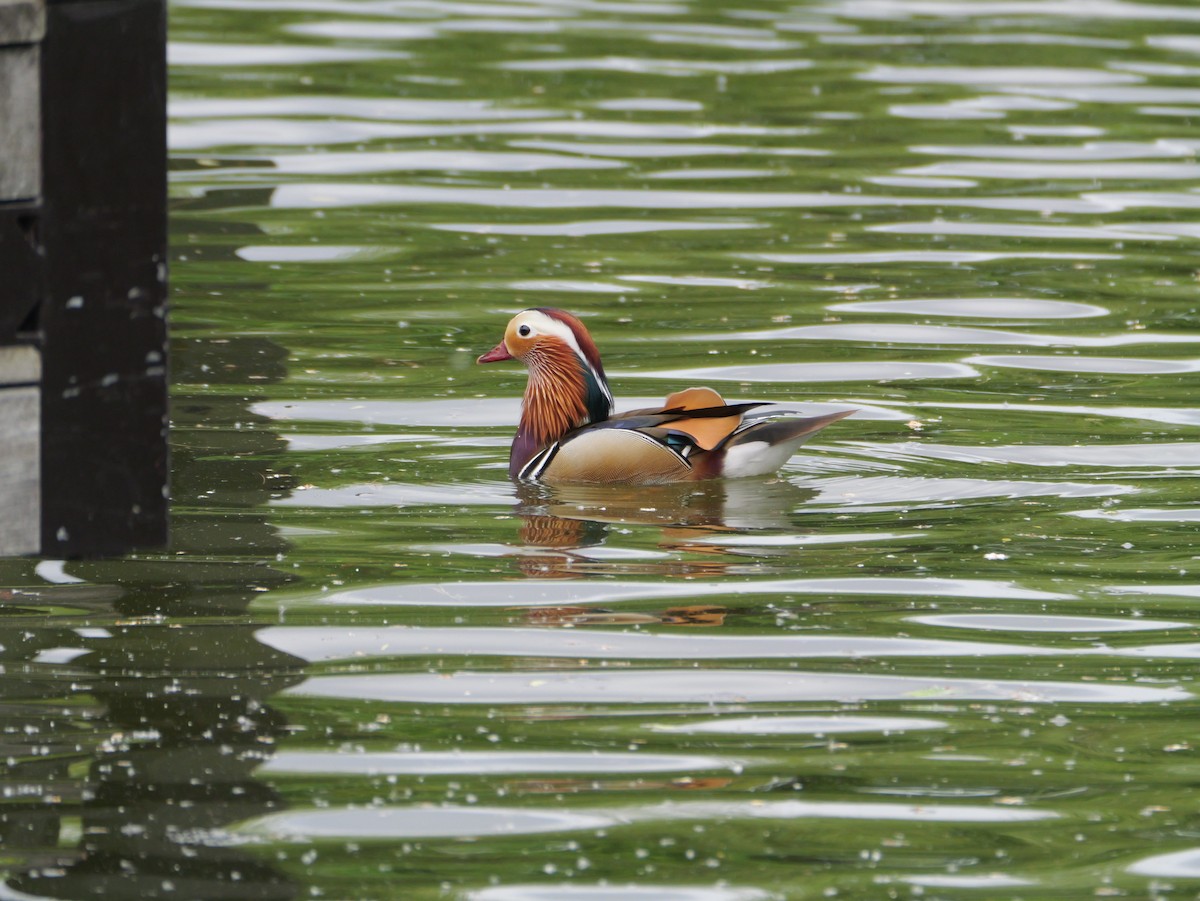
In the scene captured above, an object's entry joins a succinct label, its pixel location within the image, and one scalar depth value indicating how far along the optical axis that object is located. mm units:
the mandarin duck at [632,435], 18062
